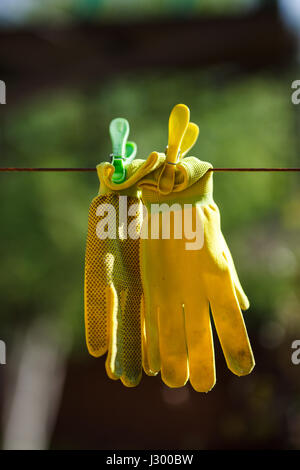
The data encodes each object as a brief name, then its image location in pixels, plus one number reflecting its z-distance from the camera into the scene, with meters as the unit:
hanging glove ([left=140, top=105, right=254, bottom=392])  1.48
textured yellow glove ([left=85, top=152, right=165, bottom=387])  1.47
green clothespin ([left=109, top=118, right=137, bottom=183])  1.52
